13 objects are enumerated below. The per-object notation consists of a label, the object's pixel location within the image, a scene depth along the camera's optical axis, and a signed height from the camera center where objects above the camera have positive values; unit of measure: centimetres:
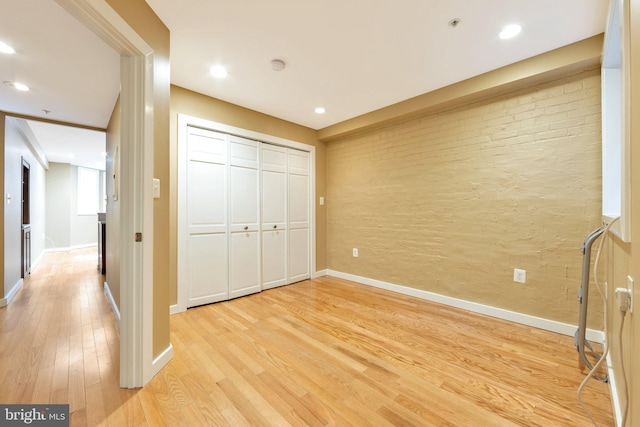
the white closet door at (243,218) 316 -7
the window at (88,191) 739 +65
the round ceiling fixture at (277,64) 228 +135
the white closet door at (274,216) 353 -5
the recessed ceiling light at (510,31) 184 +135
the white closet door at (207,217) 282 -5
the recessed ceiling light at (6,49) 181 +119
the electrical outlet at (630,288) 99 -30
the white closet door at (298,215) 385 -5
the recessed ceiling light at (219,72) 236 +135
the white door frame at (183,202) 270 +11
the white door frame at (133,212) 155 +0
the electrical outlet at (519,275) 241 -60
